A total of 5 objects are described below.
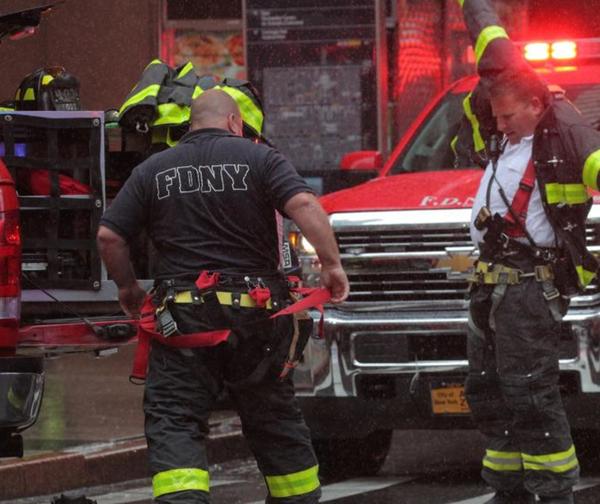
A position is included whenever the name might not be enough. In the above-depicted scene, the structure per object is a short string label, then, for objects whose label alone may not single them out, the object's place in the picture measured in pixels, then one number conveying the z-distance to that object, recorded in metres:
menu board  27.96
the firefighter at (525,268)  12.86
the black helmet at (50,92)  13.40
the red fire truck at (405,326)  15.27
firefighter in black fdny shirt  11.19
